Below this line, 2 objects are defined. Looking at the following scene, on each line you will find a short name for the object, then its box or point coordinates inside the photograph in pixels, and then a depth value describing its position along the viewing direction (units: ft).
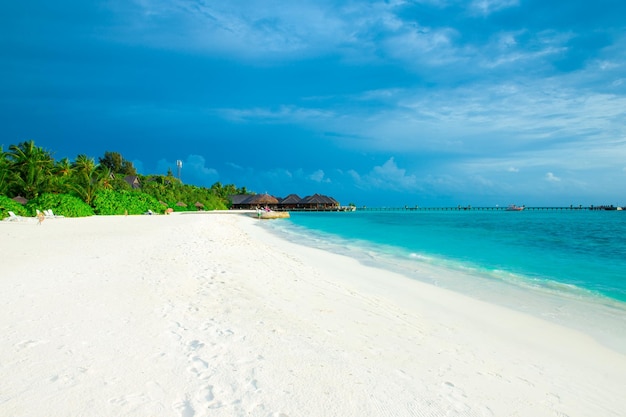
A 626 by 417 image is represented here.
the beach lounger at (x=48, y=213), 73.72
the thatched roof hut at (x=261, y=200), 240.49
